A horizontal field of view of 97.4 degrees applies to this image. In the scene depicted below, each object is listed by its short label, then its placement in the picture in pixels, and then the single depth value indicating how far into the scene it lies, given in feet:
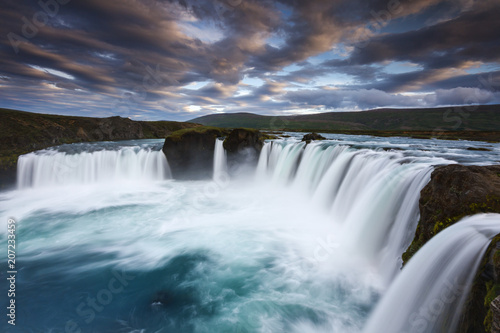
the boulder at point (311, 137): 89.40
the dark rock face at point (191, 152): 79.56
